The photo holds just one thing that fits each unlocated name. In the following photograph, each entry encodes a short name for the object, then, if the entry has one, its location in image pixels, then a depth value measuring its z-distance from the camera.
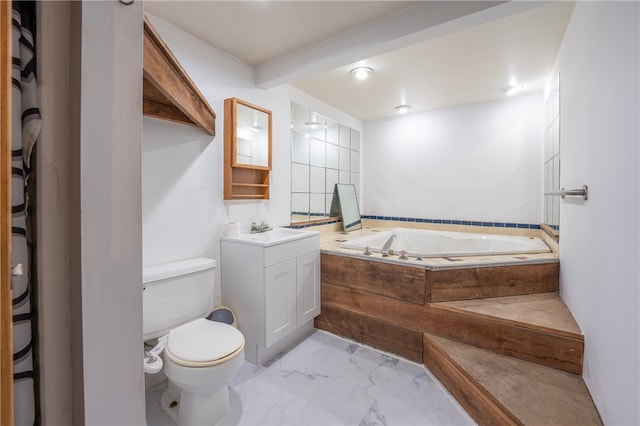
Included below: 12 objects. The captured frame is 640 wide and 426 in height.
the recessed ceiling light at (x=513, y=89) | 2.73
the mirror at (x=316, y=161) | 2.90
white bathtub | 2.40
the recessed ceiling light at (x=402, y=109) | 3.36
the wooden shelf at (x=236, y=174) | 2.15
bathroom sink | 1.97
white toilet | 1.33
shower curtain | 0.40
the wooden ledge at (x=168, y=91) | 1.08
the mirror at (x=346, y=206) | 3.50
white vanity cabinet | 1.93
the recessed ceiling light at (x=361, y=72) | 2.38
